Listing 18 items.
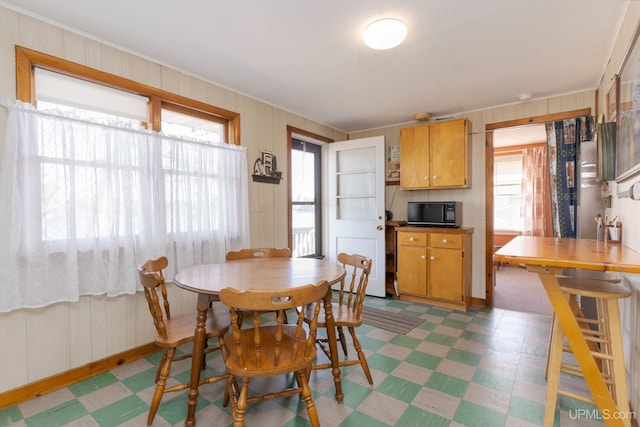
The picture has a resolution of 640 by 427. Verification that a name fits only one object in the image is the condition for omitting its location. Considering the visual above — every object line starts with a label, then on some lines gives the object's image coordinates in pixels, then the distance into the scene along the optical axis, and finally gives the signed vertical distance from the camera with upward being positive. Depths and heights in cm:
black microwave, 360 -8
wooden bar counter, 128 -34
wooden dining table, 161 -41
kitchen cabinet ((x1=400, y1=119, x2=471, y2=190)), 354 +65
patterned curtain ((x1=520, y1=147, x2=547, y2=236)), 570 +25
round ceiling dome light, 191 +116
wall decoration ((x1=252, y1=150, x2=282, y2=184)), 327 +46
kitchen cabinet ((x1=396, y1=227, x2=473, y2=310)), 344 -70
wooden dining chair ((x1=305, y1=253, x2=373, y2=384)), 191 -72
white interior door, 396 +10
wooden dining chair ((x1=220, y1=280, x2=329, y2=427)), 130 -70
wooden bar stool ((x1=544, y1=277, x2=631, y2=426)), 139 -70
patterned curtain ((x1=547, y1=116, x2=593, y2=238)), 317 +41
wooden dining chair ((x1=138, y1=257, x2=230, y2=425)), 160 -71
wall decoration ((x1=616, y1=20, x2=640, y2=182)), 146 +48
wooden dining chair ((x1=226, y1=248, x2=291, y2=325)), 261 -39
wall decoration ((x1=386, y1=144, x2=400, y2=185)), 430 +62
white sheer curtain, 179 +5
